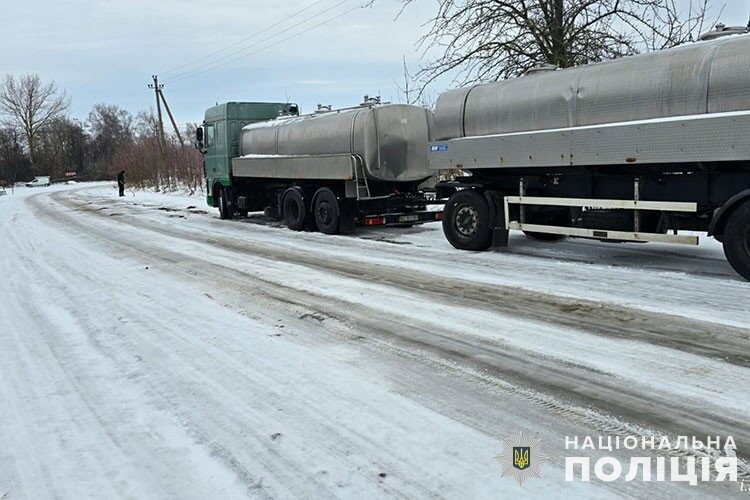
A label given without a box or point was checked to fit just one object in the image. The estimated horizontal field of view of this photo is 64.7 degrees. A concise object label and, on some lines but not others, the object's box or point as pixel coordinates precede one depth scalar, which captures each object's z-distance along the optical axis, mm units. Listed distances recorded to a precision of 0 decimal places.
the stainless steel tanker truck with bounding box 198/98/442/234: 12969
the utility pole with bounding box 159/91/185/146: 43188
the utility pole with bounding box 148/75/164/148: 44262
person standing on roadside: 37659
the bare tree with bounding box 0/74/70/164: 83188
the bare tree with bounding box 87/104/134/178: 101438
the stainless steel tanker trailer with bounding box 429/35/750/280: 7090
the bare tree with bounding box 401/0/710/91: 14953
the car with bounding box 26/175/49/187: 73506
